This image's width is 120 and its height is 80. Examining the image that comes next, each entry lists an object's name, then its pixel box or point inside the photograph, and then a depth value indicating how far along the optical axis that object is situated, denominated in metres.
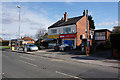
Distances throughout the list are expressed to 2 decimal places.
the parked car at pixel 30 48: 22.32
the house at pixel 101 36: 26.47
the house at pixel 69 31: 26.46
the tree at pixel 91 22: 47.34
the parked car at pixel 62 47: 21.19
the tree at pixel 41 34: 49.90
